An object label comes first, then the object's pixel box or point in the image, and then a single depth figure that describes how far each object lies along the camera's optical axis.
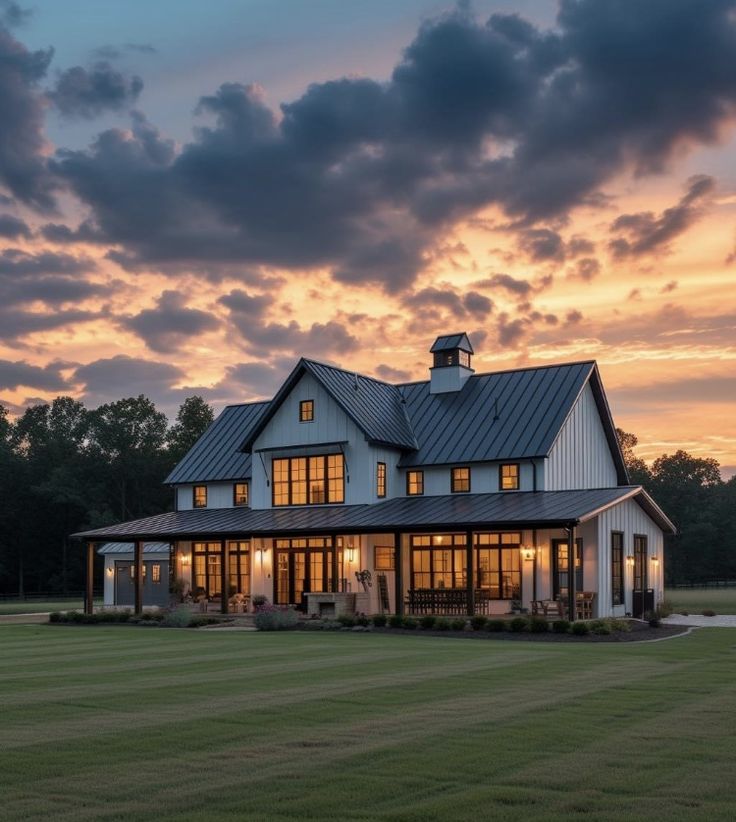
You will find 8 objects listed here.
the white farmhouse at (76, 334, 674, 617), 37.75
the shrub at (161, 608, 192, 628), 36.22
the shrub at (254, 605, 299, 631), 33.56
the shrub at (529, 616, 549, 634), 30.90
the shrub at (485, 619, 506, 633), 31.59
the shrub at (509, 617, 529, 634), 31.22
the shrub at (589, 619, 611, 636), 29.98
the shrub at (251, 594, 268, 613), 41.56
